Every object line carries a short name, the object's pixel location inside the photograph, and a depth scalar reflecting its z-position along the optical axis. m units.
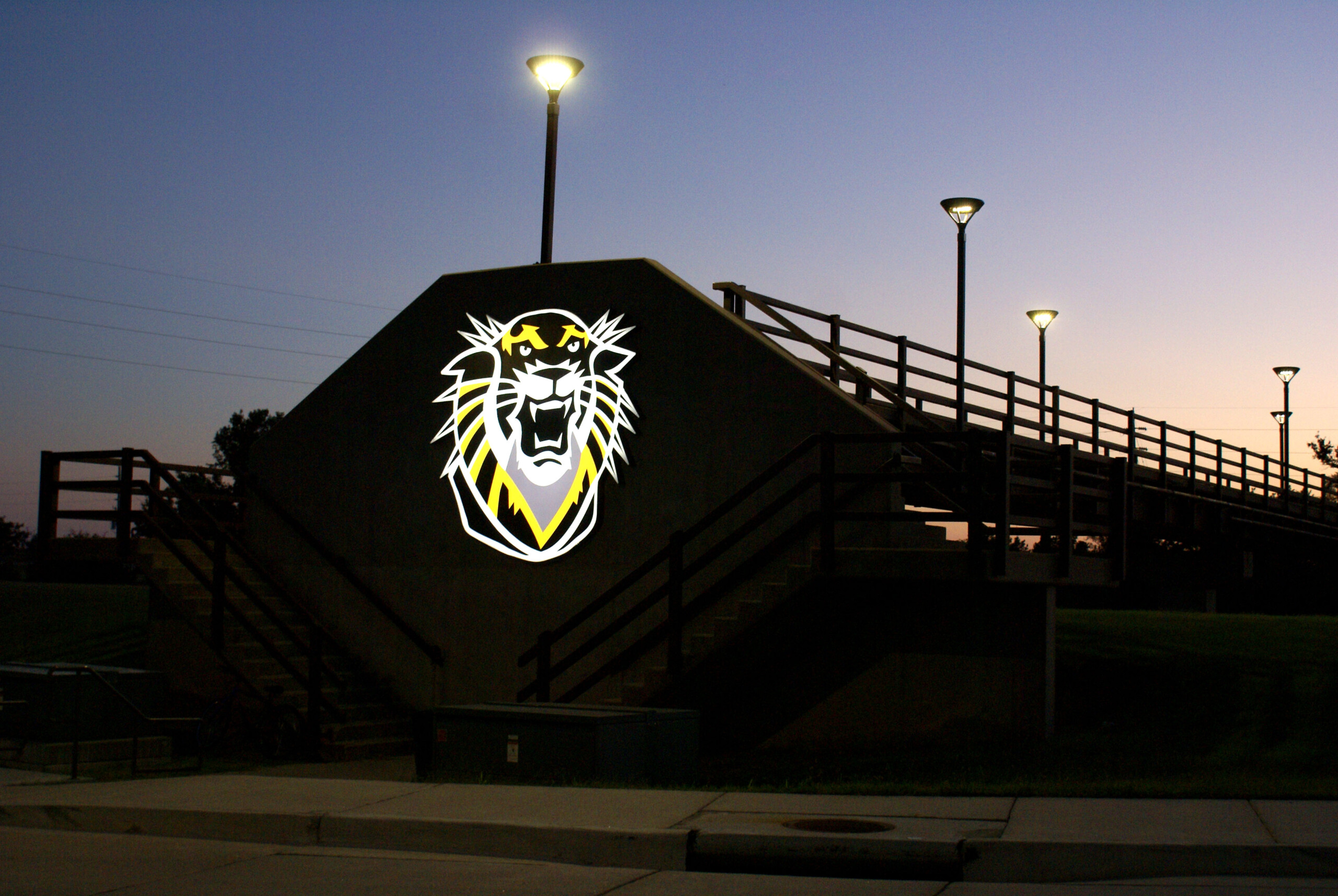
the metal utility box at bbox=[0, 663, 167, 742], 14.58
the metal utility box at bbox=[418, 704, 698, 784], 11.65
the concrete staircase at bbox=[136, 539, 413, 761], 16.83
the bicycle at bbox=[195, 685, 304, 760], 16.41
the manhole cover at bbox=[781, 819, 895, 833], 8.98
